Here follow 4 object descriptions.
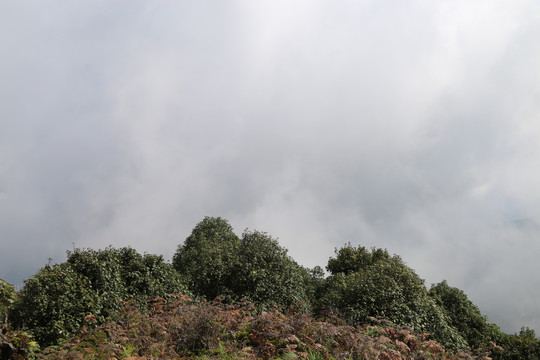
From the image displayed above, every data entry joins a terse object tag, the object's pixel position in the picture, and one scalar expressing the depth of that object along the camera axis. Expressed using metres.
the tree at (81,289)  12.44
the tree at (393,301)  14.94
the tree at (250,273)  16.78
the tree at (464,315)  22.98
